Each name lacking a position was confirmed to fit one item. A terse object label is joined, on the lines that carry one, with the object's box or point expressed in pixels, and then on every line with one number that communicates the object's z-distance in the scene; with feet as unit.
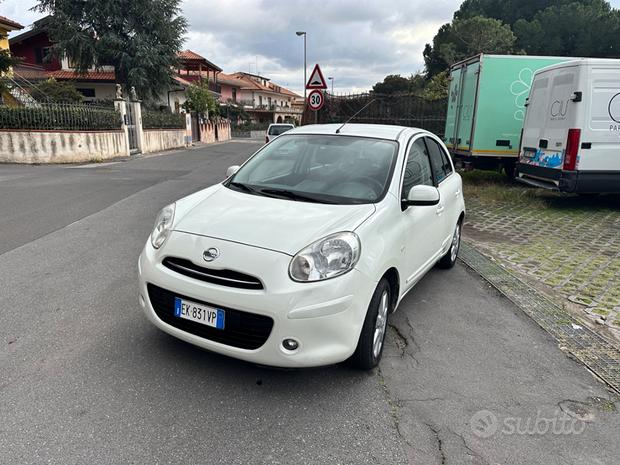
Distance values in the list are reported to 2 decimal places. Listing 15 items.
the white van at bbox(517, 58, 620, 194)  26.32
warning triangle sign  35.94
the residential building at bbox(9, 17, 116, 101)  115.14
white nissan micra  8.88
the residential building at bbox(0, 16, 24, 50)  83.35
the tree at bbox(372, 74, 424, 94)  175.32
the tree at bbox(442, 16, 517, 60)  140.97
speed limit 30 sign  36.65
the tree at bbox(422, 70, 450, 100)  82.24
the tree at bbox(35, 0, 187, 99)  90.05
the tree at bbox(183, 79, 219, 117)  125.39
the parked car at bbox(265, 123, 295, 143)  69.00
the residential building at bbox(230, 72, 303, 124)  246.27
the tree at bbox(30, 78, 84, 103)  75.78
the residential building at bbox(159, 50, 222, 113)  128.77
